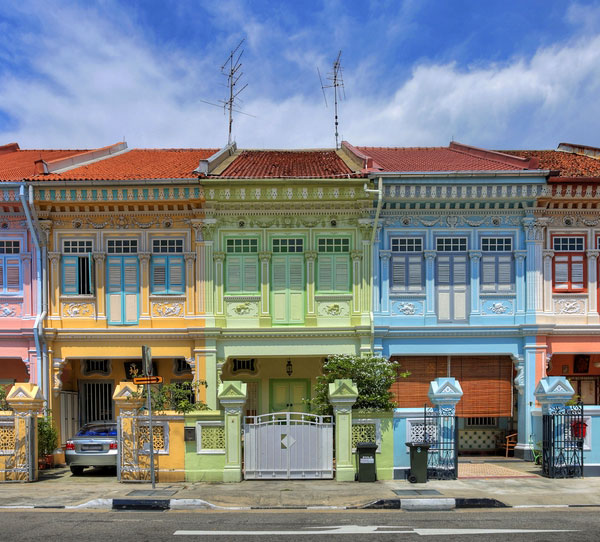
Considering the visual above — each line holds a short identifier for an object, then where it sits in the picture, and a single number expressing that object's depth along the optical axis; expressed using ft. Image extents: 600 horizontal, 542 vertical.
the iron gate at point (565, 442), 45.55
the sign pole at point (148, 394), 41.75
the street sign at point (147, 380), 42.01
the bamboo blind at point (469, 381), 59.21
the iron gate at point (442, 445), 44.52
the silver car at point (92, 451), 48.14
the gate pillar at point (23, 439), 45.57
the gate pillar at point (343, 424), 44.11
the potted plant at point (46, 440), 51.61
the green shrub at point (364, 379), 46.52
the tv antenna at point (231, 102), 70.95
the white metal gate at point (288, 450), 44.47
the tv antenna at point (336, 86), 71.71
